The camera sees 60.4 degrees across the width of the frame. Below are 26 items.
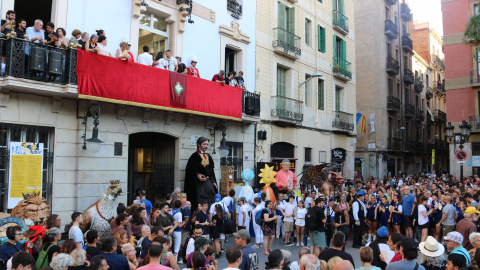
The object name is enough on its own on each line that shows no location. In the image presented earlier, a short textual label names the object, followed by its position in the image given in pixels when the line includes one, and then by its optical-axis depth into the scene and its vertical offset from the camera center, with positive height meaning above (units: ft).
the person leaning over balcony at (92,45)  36.84 +10.39
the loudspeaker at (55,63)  34.14 +7.98
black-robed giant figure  43.47 -1.82
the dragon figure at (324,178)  50.90 -1.96
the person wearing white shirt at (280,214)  42.11 -5.33
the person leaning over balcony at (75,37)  36.44 +11.03
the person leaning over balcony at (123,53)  39.17 +10.21
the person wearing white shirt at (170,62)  44.68 +10.71
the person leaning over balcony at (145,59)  42.83 +10.53
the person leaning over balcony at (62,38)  35.76 +10.50
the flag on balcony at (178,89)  43.96 +7.66
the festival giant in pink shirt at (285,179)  47.85 -2.02
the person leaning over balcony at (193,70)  47.65 +10.48
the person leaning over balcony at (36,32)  33.90 +10.55
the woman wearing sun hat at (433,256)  18.85 -4.20
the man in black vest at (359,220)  39.83 -5.68
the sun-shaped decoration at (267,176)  48.84 -1.71
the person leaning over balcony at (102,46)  38.06 +10.51
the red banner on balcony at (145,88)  36.60 +7.36
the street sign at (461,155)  58.07 +1.30
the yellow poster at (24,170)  33.42 -0.98
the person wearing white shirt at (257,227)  38.14 -6.19
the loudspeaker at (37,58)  33.06 +8.07
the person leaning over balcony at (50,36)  34.86 +10.50
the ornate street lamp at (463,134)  64.78 +4.96
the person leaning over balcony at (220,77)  50.28 +10.22
